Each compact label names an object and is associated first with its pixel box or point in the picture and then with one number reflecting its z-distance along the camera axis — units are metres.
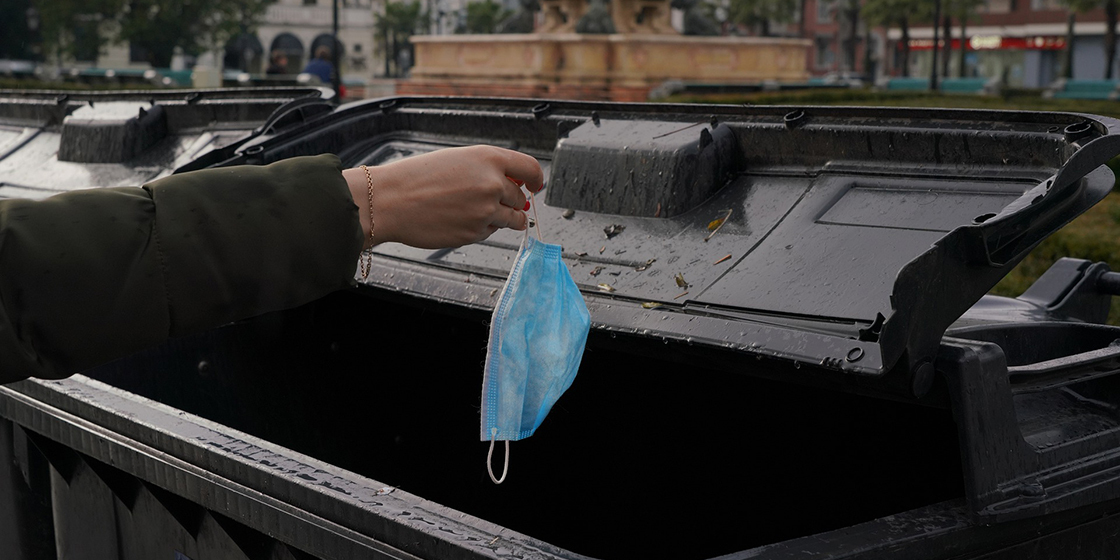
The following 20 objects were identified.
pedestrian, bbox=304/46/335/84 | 13.26
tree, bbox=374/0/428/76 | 63.00
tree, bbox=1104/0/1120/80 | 39.78
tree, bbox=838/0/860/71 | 52.22
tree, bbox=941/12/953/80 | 43.96
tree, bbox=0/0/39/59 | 41.98
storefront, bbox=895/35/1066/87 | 51.97
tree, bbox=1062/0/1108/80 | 40.38
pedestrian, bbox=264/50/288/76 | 18.40
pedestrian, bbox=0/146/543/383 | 1.21
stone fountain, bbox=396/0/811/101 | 18.33
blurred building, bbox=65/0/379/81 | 60.03
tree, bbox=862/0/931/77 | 48.66
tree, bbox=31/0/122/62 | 37.97
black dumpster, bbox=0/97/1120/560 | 1.75
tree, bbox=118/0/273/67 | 38.41
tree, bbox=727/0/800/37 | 55.09
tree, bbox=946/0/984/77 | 46.62
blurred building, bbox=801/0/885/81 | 63.56
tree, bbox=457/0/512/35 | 62.47
